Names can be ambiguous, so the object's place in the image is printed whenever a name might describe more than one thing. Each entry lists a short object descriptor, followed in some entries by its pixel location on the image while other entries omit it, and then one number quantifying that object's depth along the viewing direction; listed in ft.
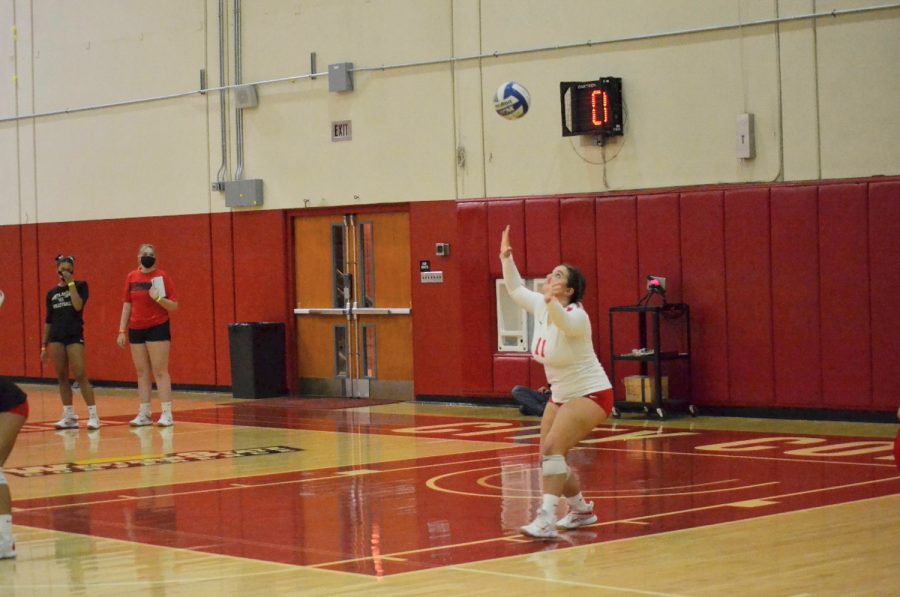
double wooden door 71.36
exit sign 72.08
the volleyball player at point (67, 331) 58.95
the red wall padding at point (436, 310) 68.18
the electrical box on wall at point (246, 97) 75.82
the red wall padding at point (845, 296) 55.16
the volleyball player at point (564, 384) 31.42
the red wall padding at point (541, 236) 63.67
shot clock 60.85
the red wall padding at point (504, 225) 64.90
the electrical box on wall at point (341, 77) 71.36
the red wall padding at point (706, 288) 58.90
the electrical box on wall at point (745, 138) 57.47
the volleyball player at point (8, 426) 30.53
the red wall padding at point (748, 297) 57.77
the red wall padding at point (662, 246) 60.08
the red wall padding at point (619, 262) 61.36
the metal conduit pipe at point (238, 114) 76.74
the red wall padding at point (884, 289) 54.34
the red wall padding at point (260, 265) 75.72
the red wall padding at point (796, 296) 56.49
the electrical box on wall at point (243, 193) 75.82
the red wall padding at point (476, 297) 66.59
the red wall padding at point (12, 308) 90.12
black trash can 74.13
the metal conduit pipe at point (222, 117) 77.51
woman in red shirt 59.57
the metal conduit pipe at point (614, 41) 55.01
